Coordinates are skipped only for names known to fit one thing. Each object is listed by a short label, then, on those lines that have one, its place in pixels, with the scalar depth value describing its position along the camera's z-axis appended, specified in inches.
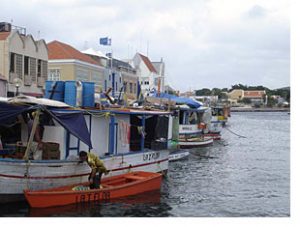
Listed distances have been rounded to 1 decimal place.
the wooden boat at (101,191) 486.6
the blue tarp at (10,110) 503.8
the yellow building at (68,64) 1673.2
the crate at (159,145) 716.0
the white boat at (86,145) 489.7
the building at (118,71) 1907.0
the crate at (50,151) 523.2
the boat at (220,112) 1848.1
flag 1526.8
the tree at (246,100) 6996.1
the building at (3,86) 1093.7
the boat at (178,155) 971.9
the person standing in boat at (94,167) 530.0
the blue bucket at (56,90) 584.7
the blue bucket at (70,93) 577.6
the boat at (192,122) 1272.1
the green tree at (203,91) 6756.9
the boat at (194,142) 1248.5
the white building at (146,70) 3009.4
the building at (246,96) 7116.1
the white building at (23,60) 1283.2
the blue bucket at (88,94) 590.2
